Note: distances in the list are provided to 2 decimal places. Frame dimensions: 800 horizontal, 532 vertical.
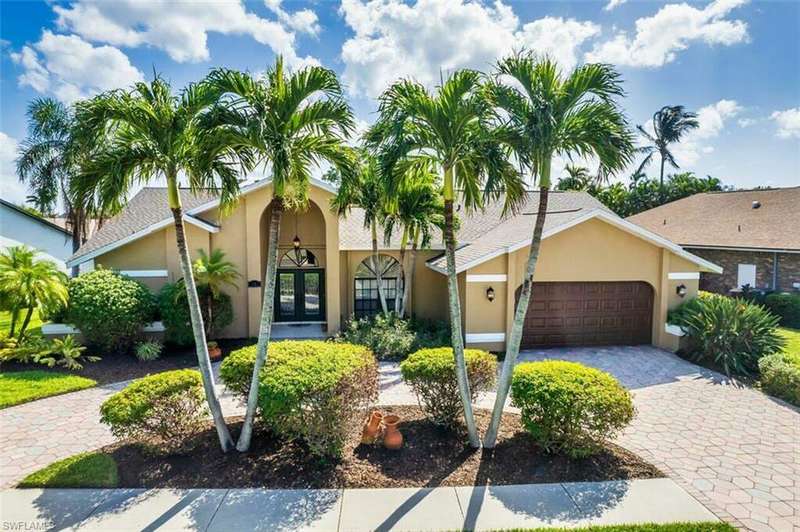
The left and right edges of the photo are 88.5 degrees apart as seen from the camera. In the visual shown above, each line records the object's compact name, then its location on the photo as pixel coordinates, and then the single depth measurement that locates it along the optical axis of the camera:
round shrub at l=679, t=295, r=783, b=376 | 11.93
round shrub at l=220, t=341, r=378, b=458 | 6.30
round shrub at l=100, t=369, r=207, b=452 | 6.48
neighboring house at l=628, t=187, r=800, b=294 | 19.88
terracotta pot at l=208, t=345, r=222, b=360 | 13.22
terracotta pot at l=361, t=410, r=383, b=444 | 7.21
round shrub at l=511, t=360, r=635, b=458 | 6.53
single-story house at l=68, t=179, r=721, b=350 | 13.72
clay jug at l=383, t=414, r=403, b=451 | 7.14
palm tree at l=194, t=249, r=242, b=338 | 13.31
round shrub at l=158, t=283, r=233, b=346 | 13.05
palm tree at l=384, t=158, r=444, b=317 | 13.55
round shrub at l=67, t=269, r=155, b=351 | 12.26
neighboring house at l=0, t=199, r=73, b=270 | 24.81
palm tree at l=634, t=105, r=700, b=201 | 39.66
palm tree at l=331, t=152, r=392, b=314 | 8.23
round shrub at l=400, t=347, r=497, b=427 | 7.63
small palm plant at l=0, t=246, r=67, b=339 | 12.07
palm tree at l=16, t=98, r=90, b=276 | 22.94
